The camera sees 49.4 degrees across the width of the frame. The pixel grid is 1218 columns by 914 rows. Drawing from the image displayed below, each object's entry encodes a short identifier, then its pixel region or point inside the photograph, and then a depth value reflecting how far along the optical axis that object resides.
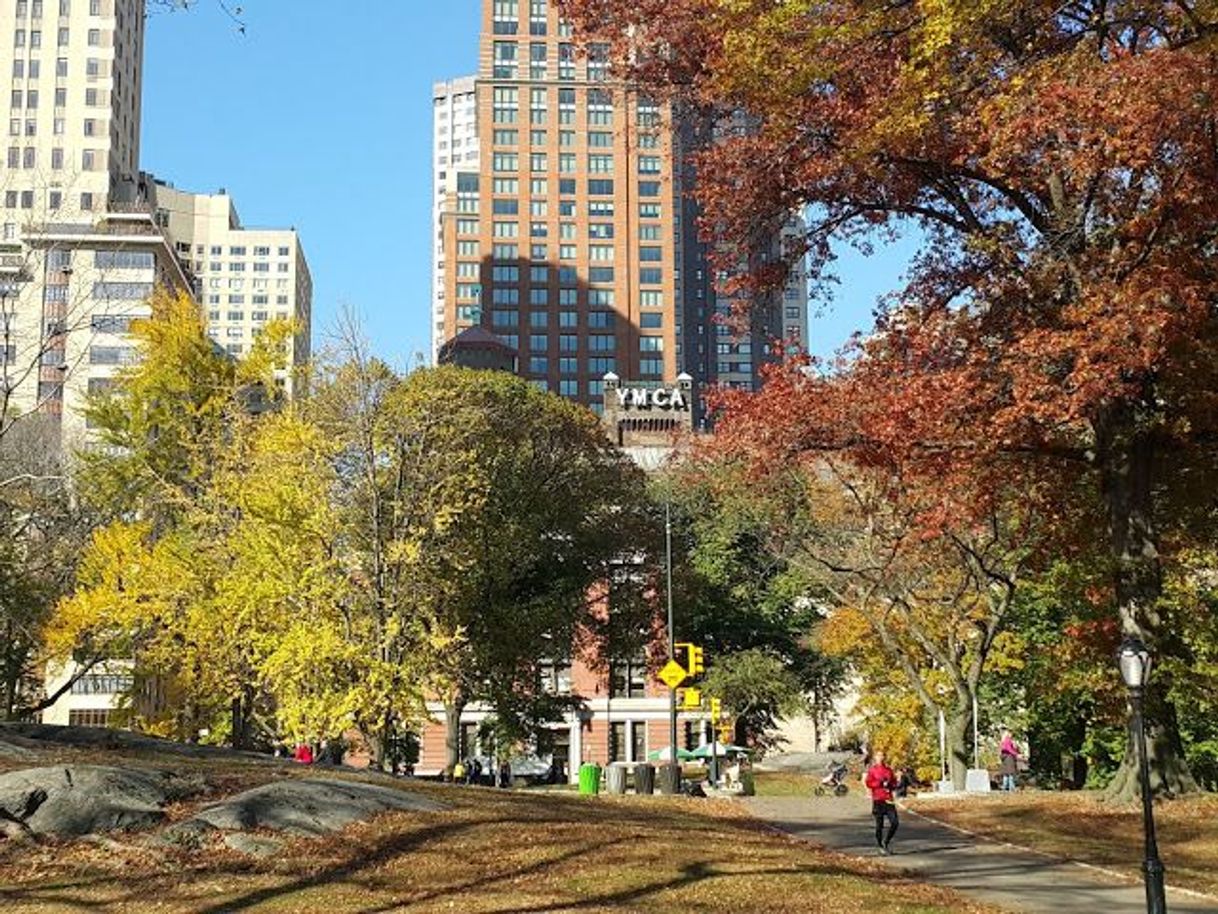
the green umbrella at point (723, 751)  52.09
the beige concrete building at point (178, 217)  183.00
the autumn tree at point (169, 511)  34.06
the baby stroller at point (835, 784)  33.97
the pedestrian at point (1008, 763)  38.88
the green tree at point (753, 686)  54.62
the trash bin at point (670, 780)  31.61
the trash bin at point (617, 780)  32.75
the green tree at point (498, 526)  34.44
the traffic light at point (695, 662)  34.22
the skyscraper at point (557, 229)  144.25
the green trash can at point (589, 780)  32.66
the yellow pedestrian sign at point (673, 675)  32.97
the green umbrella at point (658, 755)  67.46
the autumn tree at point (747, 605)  57.03
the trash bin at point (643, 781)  31.98
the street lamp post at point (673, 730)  31.77
